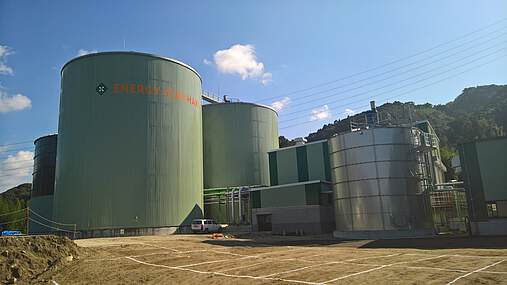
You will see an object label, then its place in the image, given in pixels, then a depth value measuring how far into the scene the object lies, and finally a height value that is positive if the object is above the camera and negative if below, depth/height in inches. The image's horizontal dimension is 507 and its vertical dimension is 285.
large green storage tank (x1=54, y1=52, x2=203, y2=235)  1540.4 +319.6
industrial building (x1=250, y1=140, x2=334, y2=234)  1524.4 +78.5
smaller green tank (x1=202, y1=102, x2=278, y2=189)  2207.2 +428.6
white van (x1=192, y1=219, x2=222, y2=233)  1643.7 -25.3
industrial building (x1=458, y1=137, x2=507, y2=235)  1089.4 +67.6
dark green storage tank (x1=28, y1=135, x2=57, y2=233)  2218.3 +301.4
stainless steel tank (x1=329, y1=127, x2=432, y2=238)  1210.6 +79.9
